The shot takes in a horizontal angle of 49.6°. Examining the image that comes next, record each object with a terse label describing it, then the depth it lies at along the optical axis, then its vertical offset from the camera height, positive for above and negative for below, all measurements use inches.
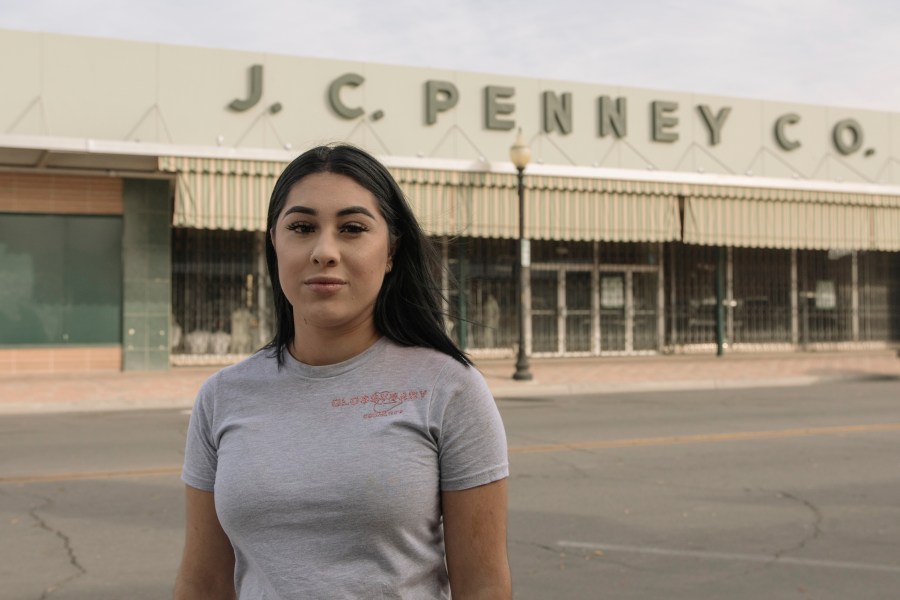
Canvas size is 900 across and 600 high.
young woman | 71.8 -9.2
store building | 682.8 +94.7
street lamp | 645.3 +49.2
